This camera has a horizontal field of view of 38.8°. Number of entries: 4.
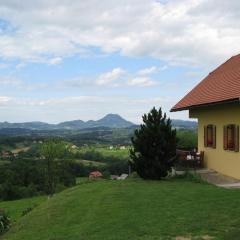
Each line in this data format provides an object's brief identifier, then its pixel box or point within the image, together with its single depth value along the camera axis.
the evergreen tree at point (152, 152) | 13.73
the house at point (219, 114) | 13.61
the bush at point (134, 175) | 14.92
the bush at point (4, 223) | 9.85
